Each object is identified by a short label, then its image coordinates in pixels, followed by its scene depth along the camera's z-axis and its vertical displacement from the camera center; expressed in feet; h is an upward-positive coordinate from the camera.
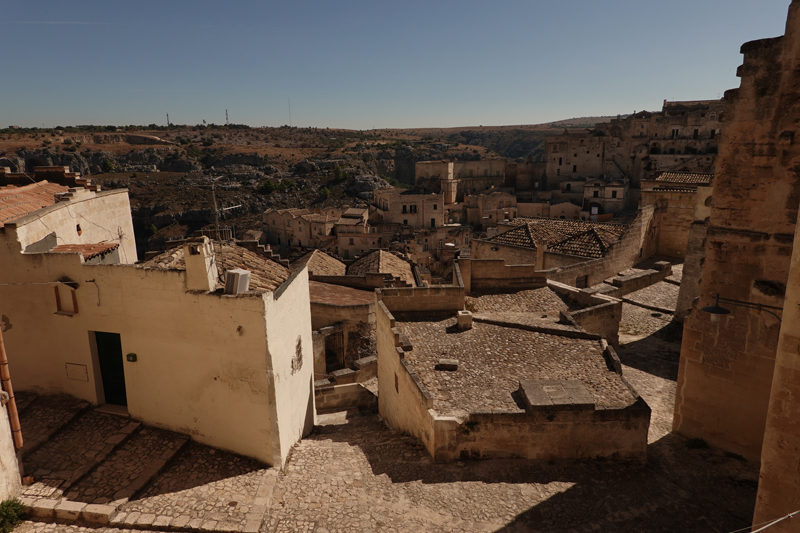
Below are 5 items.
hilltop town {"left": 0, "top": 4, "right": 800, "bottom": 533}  22.25 -13.39
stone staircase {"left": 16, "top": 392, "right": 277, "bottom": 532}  21.15 -14.73
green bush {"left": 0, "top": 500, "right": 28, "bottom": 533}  20.17 -14.38
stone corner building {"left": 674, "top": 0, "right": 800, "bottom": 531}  25.70 -5.11
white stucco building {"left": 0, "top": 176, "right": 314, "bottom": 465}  24.90 -9.33
